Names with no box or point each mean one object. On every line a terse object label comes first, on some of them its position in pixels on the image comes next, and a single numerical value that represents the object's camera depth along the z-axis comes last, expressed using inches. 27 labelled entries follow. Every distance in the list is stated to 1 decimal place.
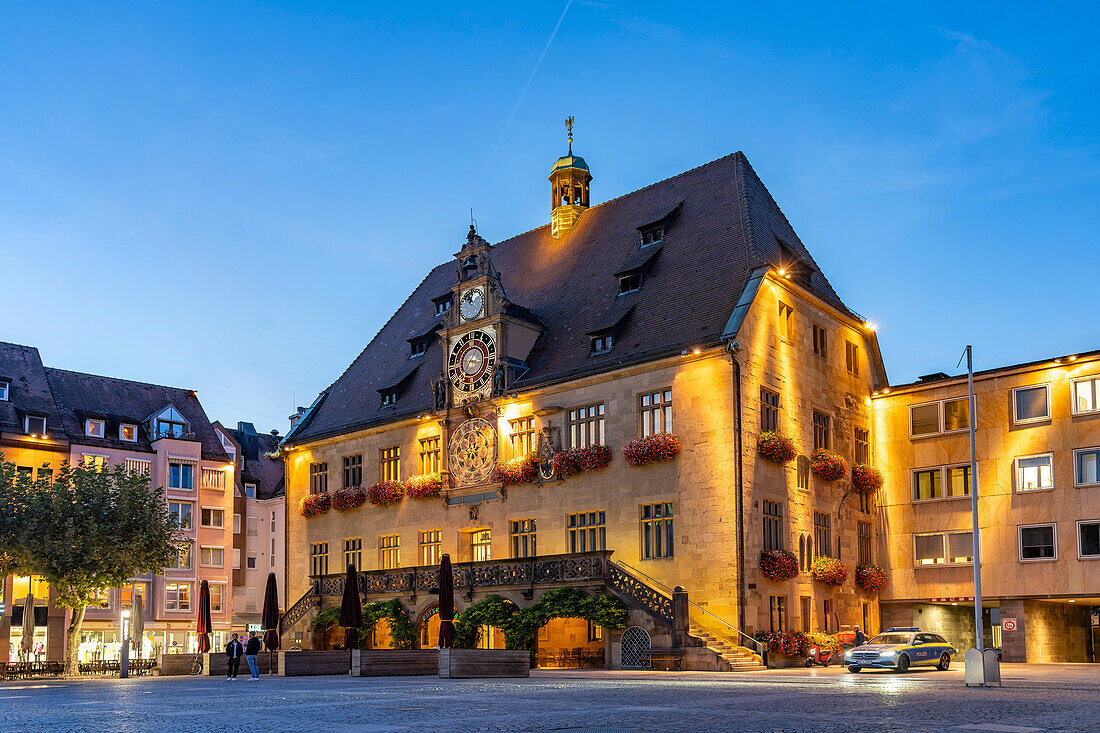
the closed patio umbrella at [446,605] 1344.7
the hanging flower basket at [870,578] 1680.6
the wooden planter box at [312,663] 1439.5
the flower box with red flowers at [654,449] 1553.9
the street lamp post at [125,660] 1653.5
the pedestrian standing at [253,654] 1390.3
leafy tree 1702.8
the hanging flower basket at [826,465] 1635.1
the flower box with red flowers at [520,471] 1724.9
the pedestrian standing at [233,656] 1462.8
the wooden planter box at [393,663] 1370.6
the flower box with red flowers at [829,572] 1587.4
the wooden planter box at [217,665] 1633.9
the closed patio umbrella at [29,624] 2317.2
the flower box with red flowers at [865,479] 1727.4
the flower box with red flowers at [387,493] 1958.7
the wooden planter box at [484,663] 1254.3
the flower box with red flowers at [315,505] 2107.5
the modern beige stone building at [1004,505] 1589.6
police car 1300.4
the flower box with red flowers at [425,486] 1883.6
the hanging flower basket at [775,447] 1533.0
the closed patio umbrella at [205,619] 1727.4
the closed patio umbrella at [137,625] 1984.5
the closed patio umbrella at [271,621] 1659.7
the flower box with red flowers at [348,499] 2030.0
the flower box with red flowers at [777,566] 1487.5
